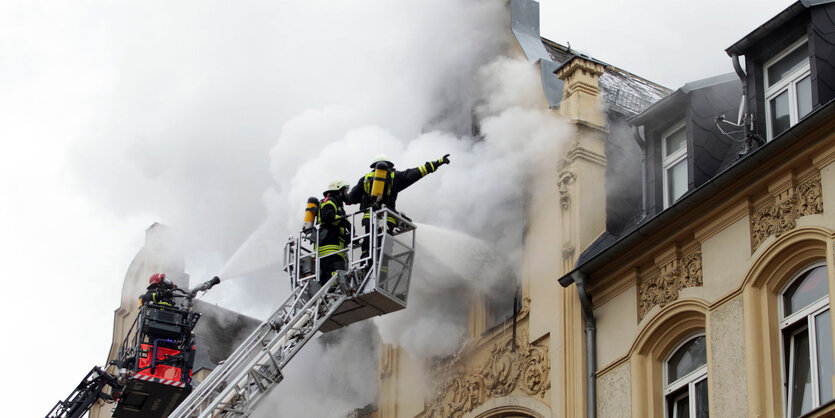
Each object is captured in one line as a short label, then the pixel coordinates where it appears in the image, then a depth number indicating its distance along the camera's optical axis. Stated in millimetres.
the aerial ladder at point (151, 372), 24078
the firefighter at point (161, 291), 24625
